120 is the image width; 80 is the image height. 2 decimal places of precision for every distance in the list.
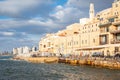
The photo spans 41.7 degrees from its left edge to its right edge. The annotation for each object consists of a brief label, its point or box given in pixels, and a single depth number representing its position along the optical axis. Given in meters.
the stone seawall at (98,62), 40.76
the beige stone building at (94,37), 54.74
